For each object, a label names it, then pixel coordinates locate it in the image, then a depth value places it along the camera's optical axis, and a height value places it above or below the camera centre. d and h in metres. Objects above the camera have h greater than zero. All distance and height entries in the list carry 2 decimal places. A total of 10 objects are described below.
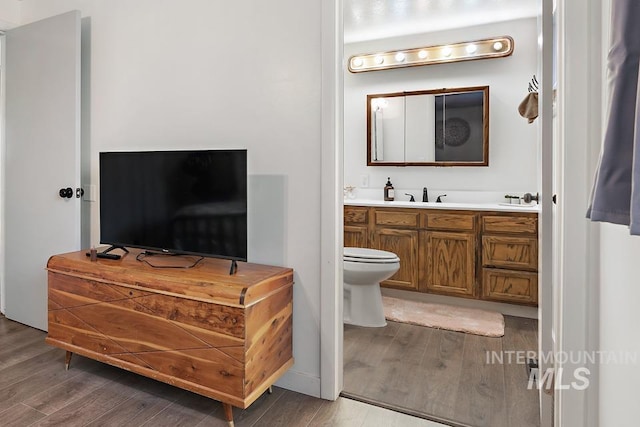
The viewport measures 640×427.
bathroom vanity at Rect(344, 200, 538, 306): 3.16 -0.34
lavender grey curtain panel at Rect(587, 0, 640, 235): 0.68 +0.14
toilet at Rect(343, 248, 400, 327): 2.90 -0.59
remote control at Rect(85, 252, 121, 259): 2.24 -0.29
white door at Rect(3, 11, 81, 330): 2.72 +0.34
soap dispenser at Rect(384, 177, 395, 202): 4.01 +0.10
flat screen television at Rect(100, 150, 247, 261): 1.95 +0.01
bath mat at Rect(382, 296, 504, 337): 2.97 -0.90
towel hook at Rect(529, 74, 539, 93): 3.08 +0.90
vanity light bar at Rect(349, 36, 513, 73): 3.53 +1.37
